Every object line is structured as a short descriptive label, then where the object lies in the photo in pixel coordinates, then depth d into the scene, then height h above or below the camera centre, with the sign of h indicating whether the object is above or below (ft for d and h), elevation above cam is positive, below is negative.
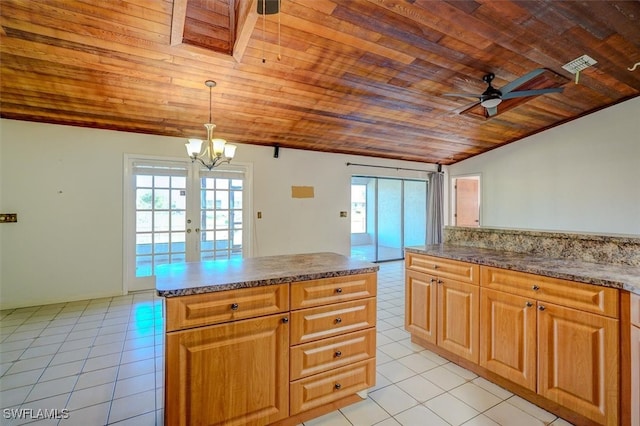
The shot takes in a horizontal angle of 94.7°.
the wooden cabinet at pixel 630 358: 4.61 -2.30
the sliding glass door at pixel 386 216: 21.39 -0.20
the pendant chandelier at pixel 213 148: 9.17 +2.07
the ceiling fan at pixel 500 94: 9.75 +4.05
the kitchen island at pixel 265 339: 4.48 -2.18
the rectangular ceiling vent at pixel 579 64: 10.36 +5.45
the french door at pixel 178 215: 13.74 -0.13
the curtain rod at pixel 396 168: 19.48 +3.28
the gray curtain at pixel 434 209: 22.59 +0.35
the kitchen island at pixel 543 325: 4.85 -2.23
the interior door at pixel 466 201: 23.77 +1.06
